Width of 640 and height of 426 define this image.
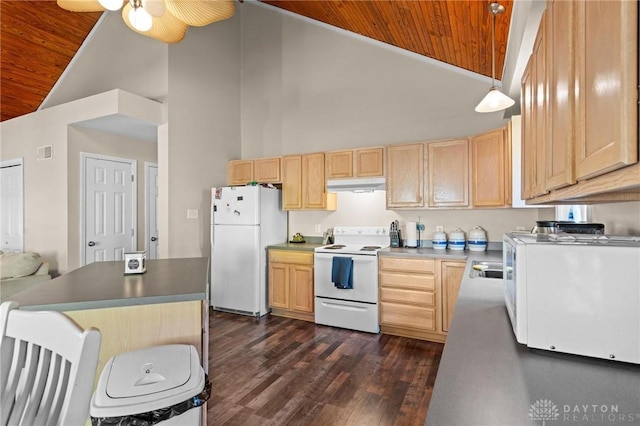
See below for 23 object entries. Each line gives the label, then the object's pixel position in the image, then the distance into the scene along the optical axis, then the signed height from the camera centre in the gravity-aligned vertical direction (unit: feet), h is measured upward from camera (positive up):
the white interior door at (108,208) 13.69 +0.21
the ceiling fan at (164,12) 7.14 +4.96
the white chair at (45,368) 2.93 -1.53
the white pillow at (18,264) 12.09 -1.99
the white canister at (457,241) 11.92 -1.13
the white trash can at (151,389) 3.54 -2.07
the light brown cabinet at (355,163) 12.66 +1.98
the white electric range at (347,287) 11.51 -2.80
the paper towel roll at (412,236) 12.60 -0.99
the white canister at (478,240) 11.63 -1.07
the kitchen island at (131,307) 4.84 -1.53
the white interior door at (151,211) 16.15 +0.07
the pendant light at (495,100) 7.37 +2.62
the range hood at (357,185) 12.48 +1.06
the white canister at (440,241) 12.21 -1.15
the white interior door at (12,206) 14.80 +0.34
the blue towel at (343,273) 11.64 -2.25
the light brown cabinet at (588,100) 1.93 +0.90
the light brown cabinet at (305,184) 13.66 +1.21
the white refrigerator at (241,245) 13.46 -1.42
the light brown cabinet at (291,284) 12.94 -3.01
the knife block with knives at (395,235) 12.86 -0.96
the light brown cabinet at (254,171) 14.74 +1.96
